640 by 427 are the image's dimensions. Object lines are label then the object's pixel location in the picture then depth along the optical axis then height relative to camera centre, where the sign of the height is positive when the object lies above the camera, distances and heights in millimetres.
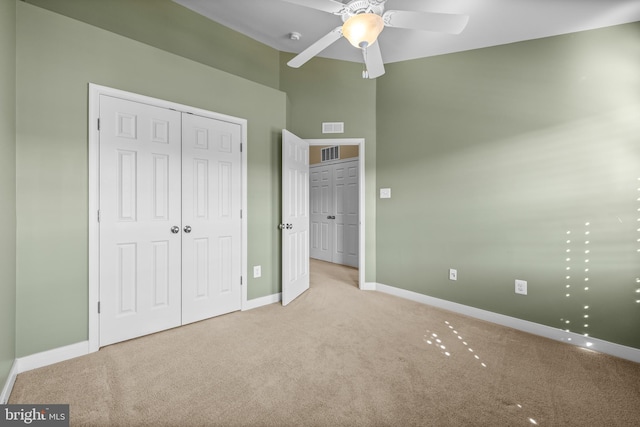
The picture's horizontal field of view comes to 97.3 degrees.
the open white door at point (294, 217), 3145 -28
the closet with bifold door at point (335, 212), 5395 +52
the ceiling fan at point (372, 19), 1586 +1140
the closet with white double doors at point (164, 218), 2238 -31
